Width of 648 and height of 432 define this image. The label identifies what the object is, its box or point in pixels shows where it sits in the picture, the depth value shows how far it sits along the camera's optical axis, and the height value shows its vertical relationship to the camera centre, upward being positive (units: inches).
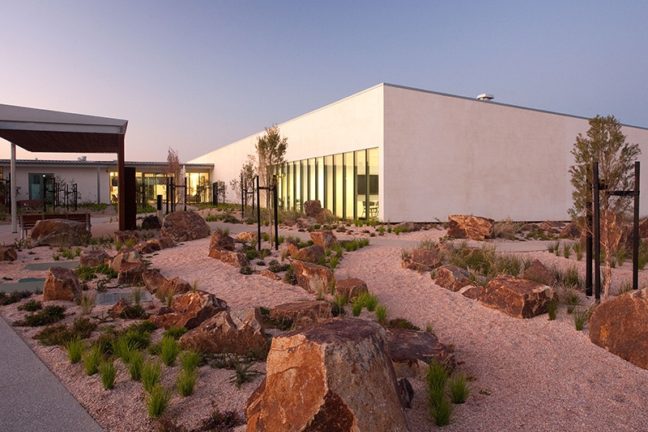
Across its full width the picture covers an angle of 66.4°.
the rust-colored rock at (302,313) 235.0 -54.9
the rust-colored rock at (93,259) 406.1 -48.9
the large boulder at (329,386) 109.1 -42.8
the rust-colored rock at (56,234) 537.0 -36.9
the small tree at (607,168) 283.4 +18.3
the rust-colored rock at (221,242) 438.9 -38.3
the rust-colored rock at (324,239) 458.6 -37.0
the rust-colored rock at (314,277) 310.5 -50.4
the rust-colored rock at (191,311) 233.1 -54.4
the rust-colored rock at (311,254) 394.9 -44.2
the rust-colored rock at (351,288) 288.4 -52.3
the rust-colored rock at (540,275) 313.8 -48.5
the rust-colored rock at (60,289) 291.0 -52.1
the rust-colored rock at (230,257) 392.8 -46.9
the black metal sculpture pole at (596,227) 273.0 -15.6
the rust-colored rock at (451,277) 313.4 -50.6
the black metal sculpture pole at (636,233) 273.4 -20.0
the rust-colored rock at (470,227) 529.3 -30.5
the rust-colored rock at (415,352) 179.9 -58.4
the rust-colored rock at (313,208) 817.5 -13.8
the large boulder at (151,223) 664.3 -31.1
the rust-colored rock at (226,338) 199.3 -56.0
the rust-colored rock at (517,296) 255.4 -51.6
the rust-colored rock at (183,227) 550.6 -30.3
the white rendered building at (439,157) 725.3 +68.0
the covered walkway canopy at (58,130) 568.1 +85.1
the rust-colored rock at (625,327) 198.8 -53.9
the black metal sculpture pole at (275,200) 467.4 -0.2
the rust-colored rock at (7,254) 431.5 -47.0
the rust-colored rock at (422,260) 362.9 -45.3
